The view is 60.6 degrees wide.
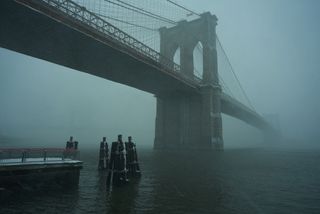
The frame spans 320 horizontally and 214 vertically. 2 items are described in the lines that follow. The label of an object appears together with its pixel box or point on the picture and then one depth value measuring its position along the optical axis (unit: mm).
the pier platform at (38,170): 10516
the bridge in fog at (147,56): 25109
